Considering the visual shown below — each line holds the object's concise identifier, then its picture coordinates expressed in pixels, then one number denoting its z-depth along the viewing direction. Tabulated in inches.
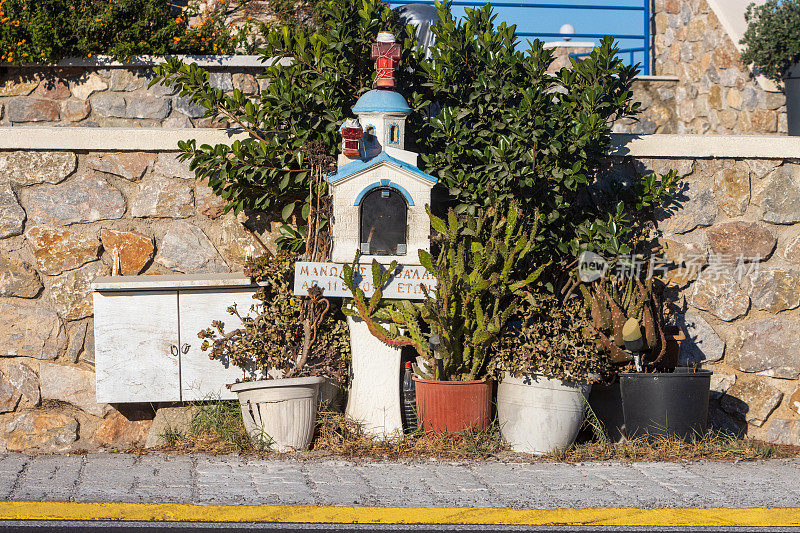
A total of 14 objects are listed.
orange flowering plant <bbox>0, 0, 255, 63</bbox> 616.4
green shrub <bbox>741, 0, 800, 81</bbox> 791.7
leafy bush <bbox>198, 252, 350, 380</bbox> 478.3
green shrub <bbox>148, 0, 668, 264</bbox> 502.3
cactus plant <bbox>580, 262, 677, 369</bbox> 478.9
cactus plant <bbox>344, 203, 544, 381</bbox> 463.2
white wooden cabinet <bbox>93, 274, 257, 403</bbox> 486.6
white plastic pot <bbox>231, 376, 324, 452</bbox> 458.3
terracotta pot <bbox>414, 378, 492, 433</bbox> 464.1
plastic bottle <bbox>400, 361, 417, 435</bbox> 487.2
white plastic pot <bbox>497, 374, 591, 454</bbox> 461.7
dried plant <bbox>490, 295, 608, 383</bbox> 460.1
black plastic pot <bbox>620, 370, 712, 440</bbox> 468.1
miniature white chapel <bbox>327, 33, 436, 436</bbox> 481.7
